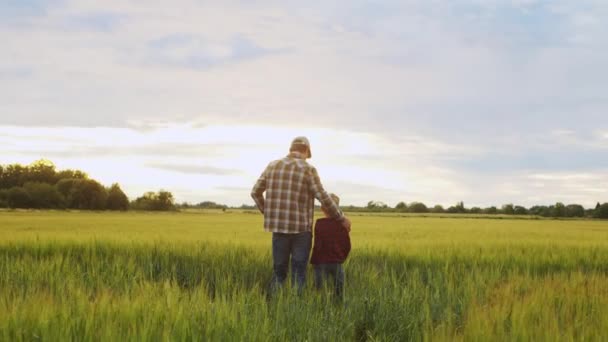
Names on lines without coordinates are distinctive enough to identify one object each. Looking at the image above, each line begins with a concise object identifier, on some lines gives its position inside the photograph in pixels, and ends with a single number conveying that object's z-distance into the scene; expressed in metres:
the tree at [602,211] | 70.07
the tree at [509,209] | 77.44
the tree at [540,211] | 74.11
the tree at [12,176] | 82.50
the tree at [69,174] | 85.69
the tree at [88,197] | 69.56
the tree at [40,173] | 83.94
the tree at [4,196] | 65.18
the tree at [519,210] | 77.75
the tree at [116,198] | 70.81
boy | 7.80
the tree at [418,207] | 80.12
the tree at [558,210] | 72.44
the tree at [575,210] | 72.00
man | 8.04
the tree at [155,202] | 79.75
